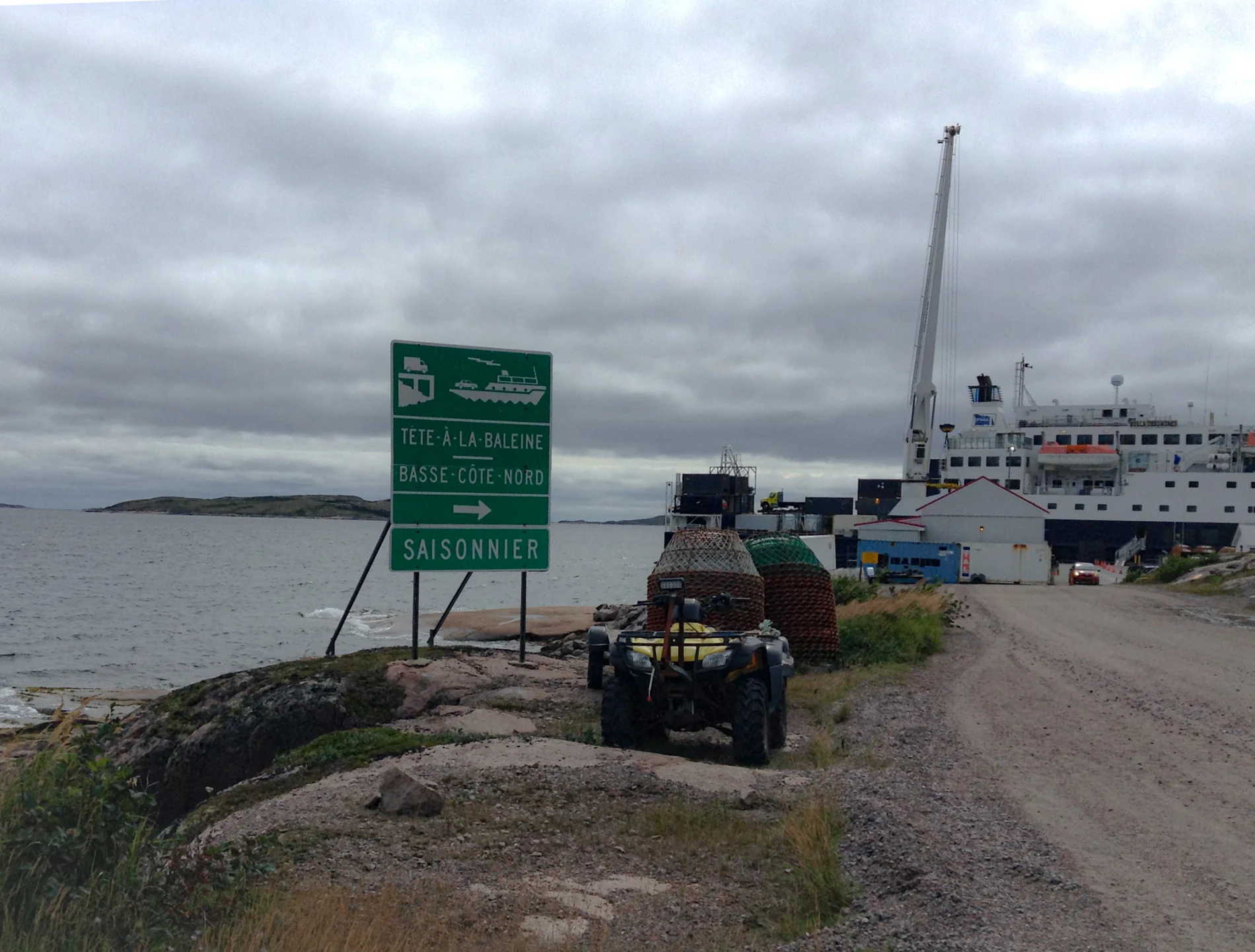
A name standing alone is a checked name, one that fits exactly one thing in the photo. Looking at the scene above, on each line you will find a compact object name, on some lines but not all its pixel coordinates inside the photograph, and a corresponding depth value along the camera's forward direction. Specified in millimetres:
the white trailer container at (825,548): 44125
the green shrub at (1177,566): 43781
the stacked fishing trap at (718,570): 16453
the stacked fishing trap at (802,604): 18531
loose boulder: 7648
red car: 48562
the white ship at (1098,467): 72625
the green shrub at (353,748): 9820
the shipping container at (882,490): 81750
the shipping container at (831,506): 79938
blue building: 50219
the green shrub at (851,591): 28188
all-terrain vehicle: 10398
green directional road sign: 14883
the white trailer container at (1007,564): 52281
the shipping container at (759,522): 72375
